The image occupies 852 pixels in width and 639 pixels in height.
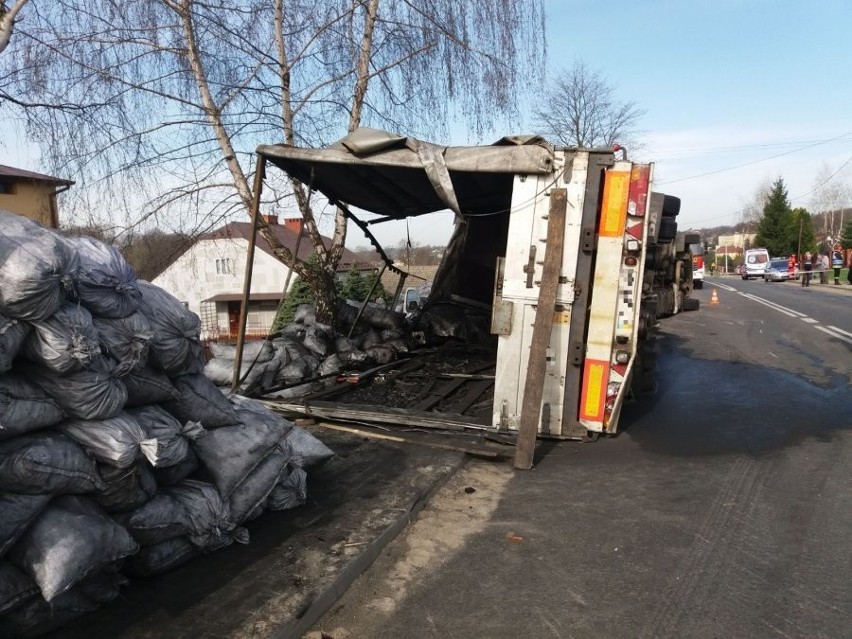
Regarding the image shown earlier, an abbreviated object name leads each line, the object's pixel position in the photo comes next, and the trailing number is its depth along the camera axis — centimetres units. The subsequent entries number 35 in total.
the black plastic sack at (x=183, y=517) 292
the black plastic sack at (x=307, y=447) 439
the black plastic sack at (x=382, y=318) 954
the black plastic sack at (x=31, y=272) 245
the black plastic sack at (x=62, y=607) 245
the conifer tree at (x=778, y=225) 6088
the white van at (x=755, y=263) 4738
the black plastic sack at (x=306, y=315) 896
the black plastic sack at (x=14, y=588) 237
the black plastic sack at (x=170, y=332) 329
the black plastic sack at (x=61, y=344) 258
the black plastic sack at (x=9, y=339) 245
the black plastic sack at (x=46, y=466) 244
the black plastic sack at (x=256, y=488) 346
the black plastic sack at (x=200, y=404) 349
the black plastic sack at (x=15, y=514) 237
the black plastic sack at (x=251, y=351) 738
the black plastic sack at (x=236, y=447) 342
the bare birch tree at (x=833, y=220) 7398
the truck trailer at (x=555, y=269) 513
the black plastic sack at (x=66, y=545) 239
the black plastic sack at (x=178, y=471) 319
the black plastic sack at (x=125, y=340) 292
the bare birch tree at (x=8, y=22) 599
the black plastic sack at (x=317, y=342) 820
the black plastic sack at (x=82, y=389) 267
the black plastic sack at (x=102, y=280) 291
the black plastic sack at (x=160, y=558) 299
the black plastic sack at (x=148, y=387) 311
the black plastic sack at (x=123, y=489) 273
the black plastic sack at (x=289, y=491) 387
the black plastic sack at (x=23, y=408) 248
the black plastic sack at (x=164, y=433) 290
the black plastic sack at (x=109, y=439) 268
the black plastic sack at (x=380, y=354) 855
